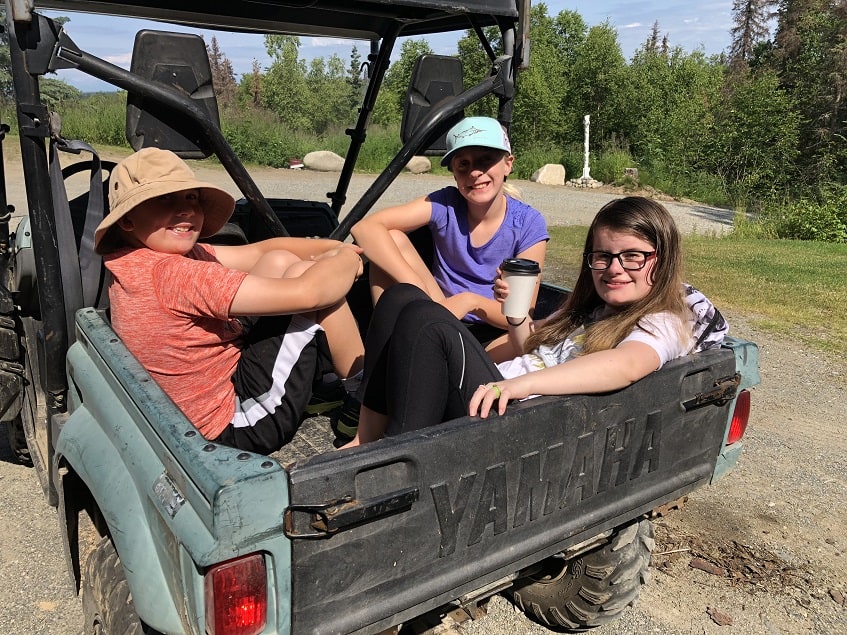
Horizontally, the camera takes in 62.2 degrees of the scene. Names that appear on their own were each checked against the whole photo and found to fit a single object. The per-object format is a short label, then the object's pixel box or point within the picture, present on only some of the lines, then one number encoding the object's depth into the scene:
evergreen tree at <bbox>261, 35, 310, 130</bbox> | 21.34
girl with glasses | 1.82
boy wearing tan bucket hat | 1.93
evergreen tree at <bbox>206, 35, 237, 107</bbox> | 16.08
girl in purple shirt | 2.75
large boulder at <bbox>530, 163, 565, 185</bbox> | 18.80
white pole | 18.83
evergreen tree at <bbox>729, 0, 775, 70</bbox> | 41.84
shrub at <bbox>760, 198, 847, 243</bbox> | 10.95
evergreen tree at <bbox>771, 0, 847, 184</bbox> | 17.84
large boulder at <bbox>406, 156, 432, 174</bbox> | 18.50
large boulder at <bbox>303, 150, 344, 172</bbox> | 17.06
